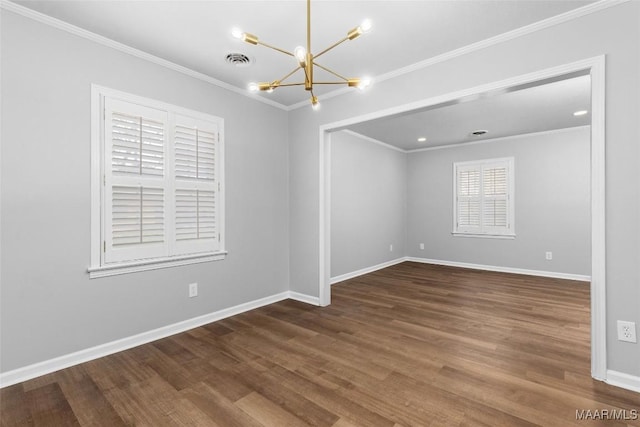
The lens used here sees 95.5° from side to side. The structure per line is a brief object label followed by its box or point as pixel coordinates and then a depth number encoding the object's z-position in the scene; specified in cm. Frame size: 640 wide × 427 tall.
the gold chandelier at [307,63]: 156
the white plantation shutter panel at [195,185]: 300
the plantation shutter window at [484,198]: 586
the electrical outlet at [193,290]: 310
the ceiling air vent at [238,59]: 277
